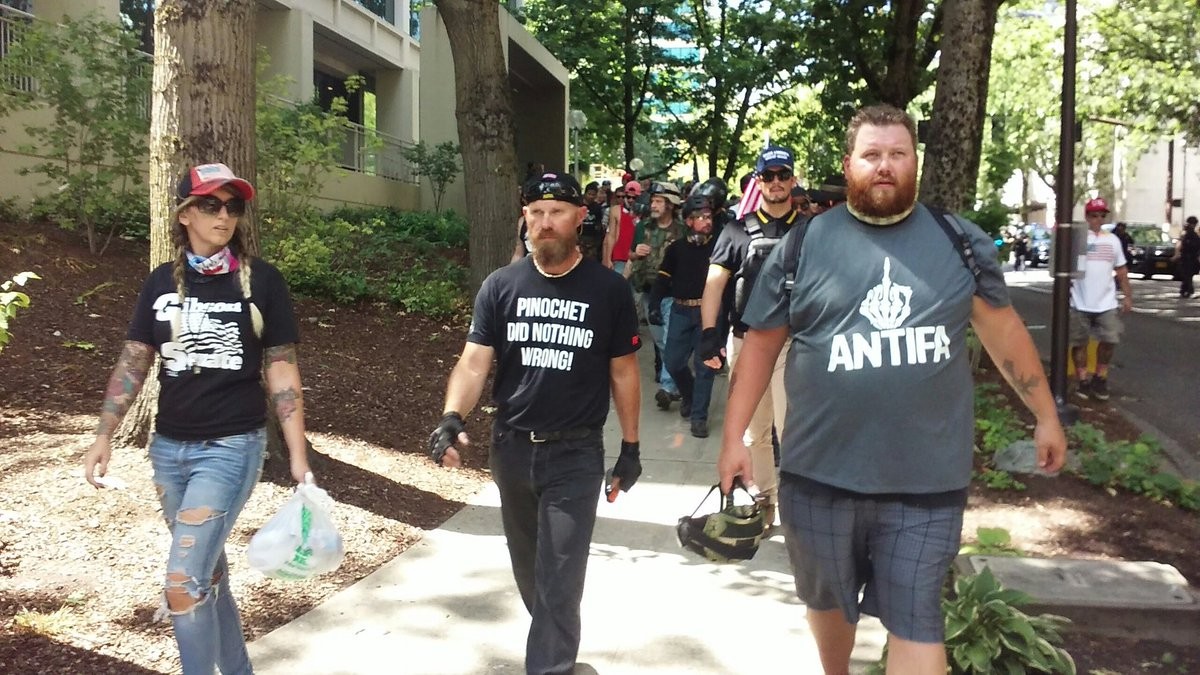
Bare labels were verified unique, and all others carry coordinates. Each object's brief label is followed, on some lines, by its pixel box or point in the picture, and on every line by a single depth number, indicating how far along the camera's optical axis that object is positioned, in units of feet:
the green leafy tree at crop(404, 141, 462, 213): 68.80
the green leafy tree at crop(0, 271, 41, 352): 13.18
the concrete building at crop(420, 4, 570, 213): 67.72
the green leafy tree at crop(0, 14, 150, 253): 35.22
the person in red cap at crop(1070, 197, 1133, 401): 33.42
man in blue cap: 18.19
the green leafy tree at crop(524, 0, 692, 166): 94.02
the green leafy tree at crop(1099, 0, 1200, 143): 90.02
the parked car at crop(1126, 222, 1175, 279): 116.06
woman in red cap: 11.08
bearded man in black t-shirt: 12.39
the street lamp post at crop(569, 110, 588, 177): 94.53
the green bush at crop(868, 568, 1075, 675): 11.91
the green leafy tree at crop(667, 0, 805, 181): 89.35
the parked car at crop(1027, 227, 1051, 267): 155.33
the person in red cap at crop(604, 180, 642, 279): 39.83
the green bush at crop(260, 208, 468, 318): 37.19
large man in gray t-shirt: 9.78
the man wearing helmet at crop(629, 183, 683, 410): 30.89
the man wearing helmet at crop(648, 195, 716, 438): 26.50
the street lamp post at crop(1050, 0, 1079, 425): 26.37
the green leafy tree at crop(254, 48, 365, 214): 36.55
